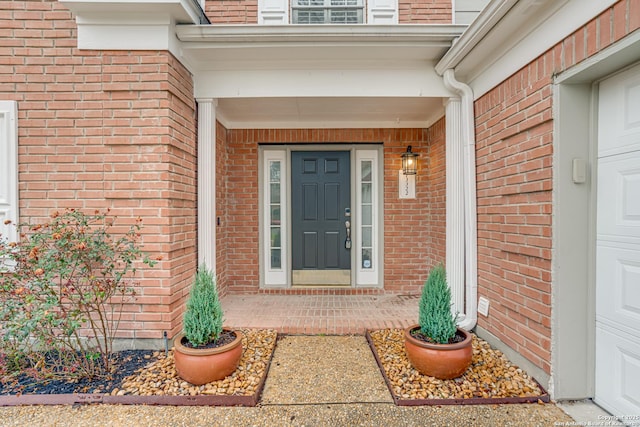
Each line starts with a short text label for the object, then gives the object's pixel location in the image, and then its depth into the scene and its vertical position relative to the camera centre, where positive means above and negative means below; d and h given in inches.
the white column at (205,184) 118.2 +10.5
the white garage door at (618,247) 65.1 -8.4
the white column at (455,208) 114.8 +0.9
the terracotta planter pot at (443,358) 82.1 -40.6
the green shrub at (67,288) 81.7 -22.4
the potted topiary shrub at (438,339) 82.4 -37.0
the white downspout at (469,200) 110.5 +3.8
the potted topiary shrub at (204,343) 81.4 -37.6
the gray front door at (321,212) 162.7 -0.8
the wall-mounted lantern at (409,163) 159.2 +25.2
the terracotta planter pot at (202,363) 81.1 -41.4
